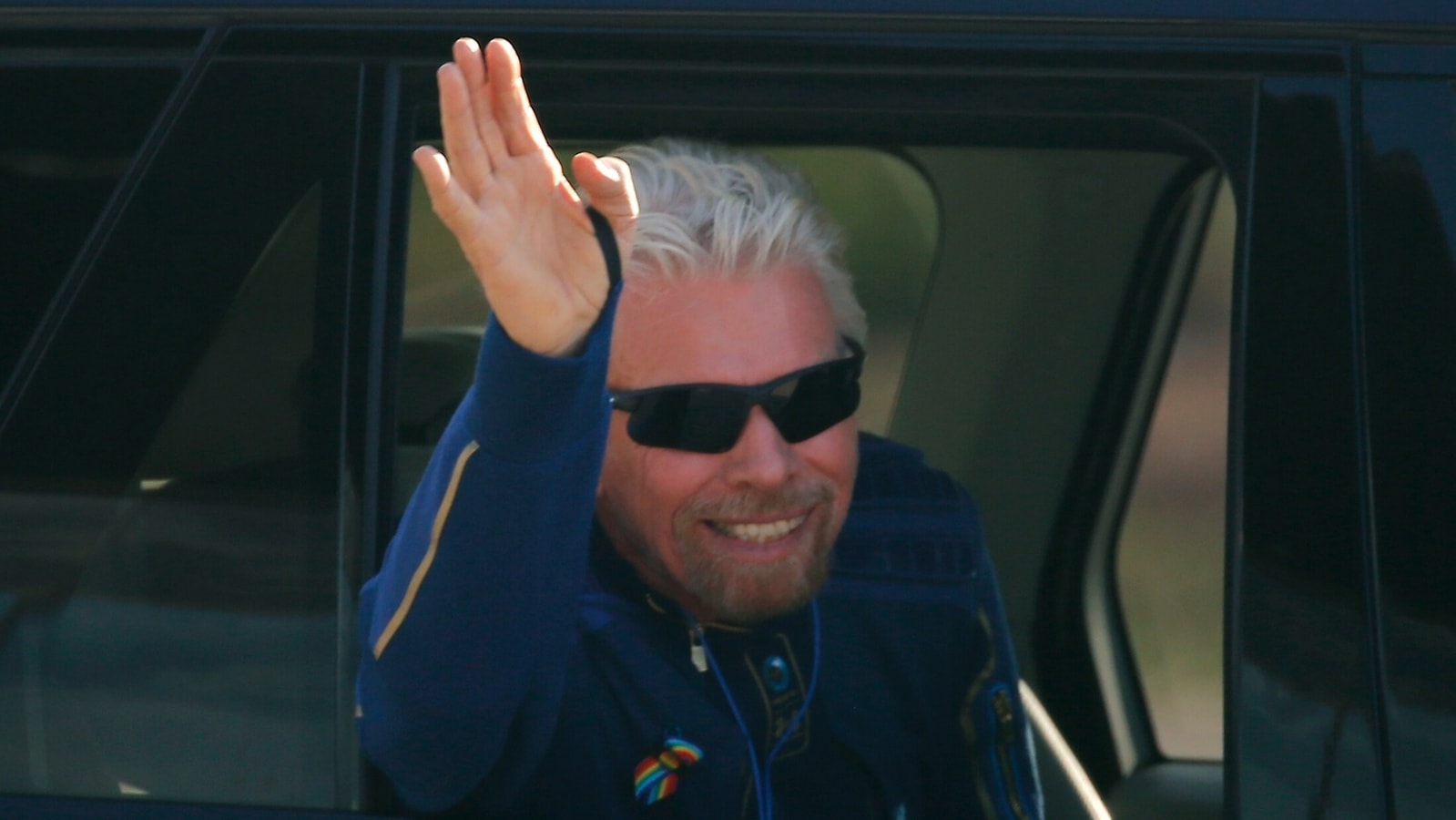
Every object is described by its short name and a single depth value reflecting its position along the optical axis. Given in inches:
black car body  345.4
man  344.3
